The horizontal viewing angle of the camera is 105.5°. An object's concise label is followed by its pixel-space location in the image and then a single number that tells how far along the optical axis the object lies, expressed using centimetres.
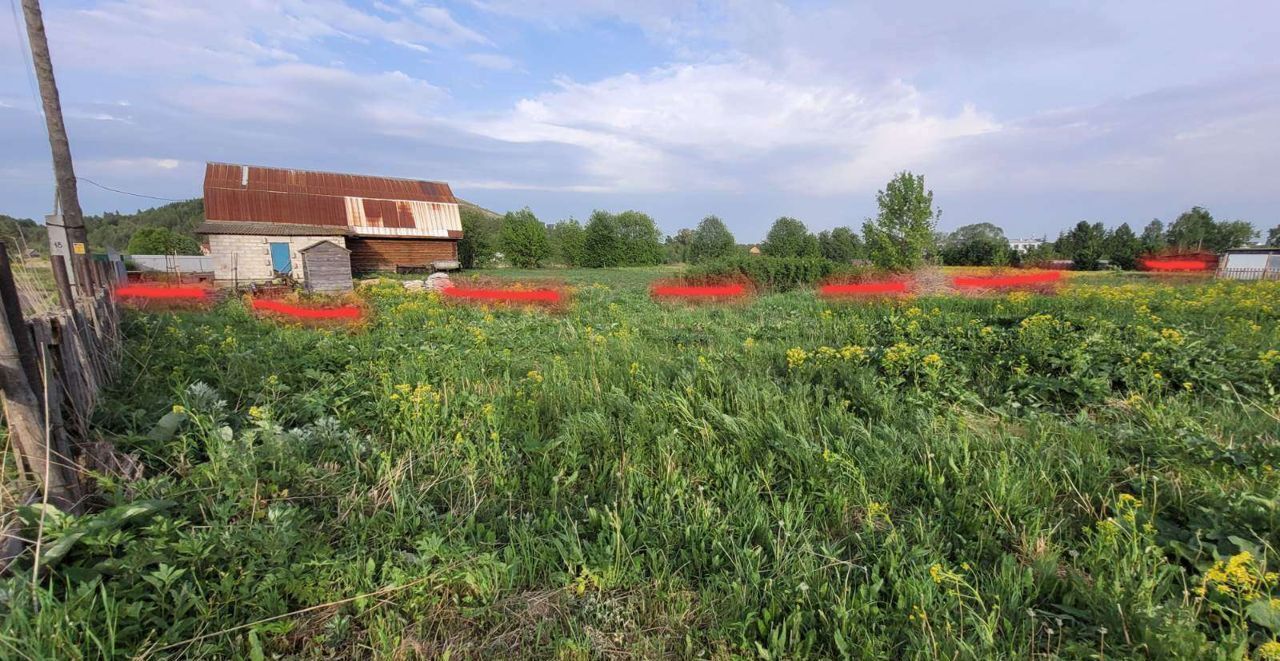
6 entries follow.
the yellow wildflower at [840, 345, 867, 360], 458
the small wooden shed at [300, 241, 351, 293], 1466
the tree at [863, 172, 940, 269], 1900
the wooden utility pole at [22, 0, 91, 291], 743
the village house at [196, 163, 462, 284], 2186
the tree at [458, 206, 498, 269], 3856
